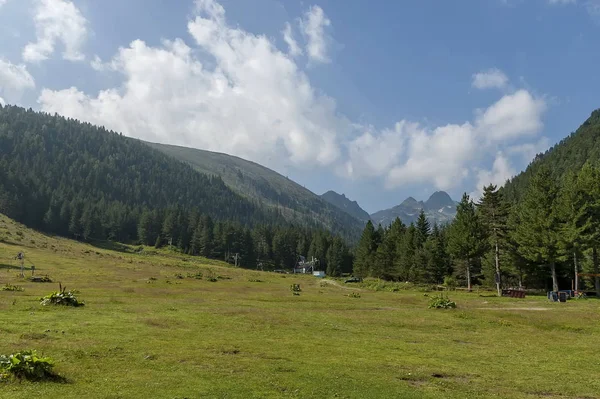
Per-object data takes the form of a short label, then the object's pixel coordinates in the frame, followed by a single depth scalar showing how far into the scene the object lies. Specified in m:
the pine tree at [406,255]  119.37
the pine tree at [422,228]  127.67
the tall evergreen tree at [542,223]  69.88
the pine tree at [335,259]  182.62
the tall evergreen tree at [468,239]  86.38
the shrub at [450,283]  92.28
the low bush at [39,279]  59.78
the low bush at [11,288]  47.33
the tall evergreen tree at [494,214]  73.47
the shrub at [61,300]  37.50
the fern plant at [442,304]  52.09
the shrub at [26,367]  16.42
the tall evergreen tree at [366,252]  145.25
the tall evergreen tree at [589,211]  64.69
